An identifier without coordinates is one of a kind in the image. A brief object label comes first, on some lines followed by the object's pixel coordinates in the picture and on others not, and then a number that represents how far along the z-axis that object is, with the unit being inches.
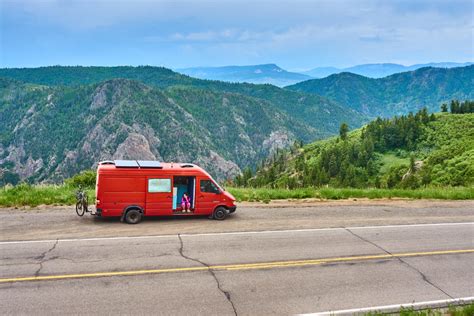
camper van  626.5
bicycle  657.6
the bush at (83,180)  917.8
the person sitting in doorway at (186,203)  671.1
